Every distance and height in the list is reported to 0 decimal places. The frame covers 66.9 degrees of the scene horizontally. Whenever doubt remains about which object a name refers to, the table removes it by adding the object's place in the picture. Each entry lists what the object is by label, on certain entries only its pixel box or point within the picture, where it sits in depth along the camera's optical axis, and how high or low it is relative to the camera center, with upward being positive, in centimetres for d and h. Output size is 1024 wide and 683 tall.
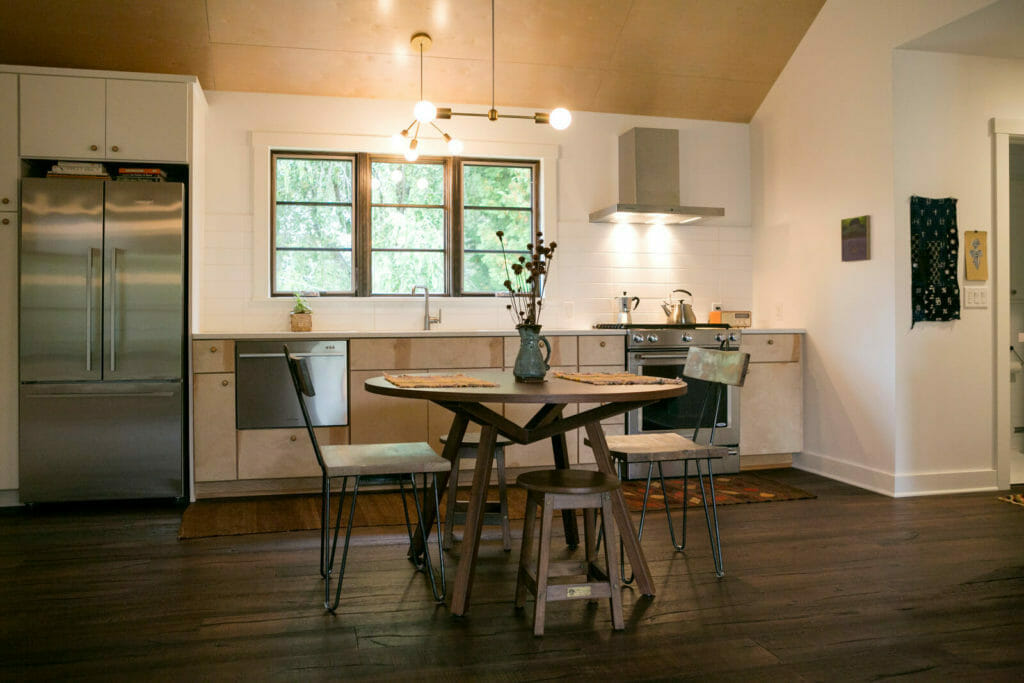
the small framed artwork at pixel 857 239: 448 +64
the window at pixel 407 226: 516 +85
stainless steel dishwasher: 436 -18
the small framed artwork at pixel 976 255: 437 +53
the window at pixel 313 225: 504 +84
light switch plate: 438 +28
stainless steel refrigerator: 412 +8
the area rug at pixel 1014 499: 410 -81
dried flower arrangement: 264 +29
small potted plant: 477 +22
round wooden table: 237 -23
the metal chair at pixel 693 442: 292 -37
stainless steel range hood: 527 +119
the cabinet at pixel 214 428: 431 -41
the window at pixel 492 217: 532 +93
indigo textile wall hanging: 428 +50
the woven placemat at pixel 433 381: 267 -11
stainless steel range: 488 -22
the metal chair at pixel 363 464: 261 -38
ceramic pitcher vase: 285 -2
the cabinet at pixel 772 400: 504 -33
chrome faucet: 504 +25
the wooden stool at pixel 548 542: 241 -62
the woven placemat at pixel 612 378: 287 -11
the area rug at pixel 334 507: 376 -83
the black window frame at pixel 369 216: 509 +91
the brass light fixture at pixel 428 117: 365 +119
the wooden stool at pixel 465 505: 306 -65
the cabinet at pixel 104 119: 420 +130
